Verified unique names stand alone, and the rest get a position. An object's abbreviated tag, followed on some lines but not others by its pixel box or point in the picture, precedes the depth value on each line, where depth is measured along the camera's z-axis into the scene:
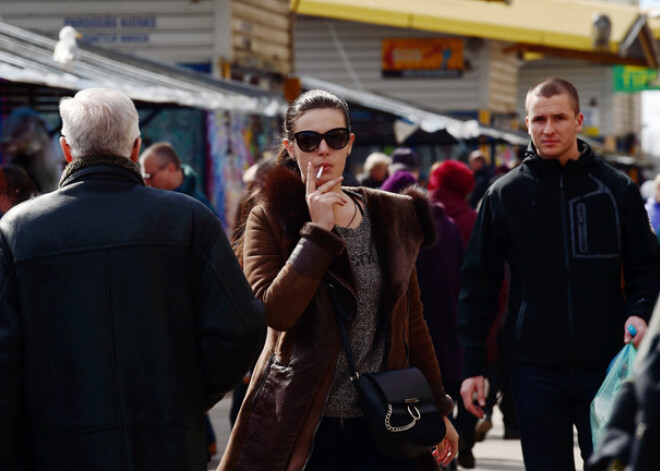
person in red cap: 15.66
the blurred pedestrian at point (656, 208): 16.25
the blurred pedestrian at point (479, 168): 31.84
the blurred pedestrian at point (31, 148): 16.69
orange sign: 50.81
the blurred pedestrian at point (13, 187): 12.00
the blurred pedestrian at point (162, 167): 15.16
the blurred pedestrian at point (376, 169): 20.00
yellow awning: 47.80
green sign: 65.97
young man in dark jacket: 9.14
